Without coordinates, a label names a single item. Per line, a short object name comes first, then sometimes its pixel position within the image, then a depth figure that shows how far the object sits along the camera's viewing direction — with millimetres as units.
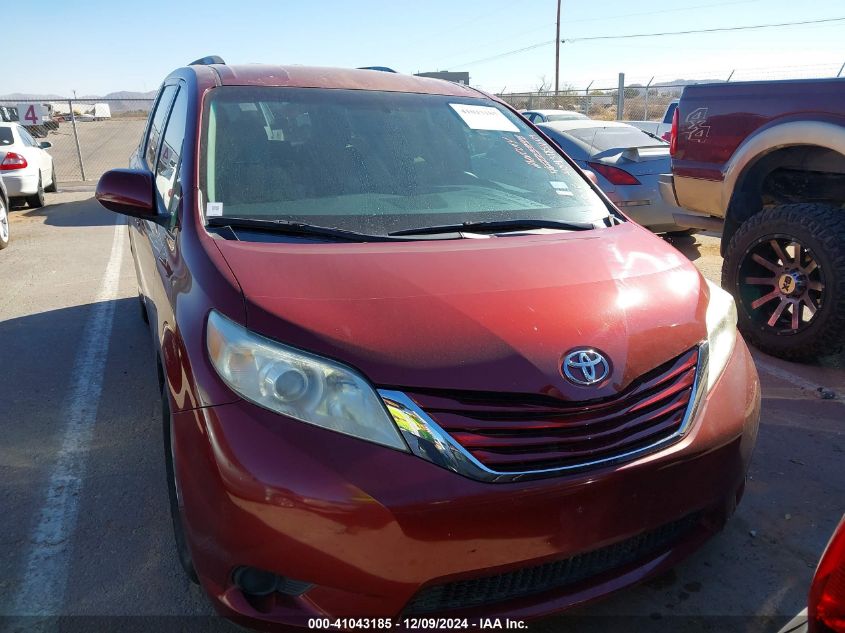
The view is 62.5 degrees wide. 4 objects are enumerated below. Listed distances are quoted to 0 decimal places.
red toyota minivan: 1735
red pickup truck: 4117
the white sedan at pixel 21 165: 11305
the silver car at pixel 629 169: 7172
